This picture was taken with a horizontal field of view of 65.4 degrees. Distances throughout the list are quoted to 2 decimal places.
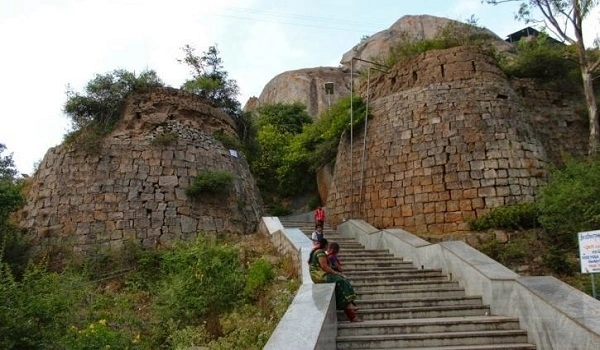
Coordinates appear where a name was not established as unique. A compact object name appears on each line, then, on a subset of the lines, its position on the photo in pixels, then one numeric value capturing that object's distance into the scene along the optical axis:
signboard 5.41
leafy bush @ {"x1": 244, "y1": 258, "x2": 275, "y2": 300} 7.73
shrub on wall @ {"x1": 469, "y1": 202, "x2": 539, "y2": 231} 10.84
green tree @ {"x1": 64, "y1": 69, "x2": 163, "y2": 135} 13.60
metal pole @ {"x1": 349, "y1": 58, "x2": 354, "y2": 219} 13.77
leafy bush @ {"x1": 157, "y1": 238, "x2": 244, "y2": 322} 7.55
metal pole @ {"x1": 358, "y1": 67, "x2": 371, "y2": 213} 13.59
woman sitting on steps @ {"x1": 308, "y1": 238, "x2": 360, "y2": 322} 6.09
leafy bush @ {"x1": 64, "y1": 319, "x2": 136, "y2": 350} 5.86
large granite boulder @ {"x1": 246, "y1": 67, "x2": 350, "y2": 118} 34.84
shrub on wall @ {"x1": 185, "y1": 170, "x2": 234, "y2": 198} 12.52
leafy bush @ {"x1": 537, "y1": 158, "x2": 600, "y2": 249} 9.24
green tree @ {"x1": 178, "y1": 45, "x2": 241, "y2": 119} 16.03
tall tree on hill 12.76
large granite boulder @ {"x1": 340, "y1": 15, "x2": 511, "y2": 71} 34.19
